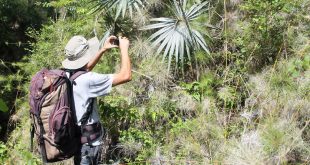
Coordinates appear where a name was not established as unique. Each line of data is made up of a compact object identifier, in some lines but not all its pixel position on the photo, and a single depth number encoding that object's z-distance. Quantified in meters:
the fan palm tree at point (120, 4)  5.30
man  2.93
